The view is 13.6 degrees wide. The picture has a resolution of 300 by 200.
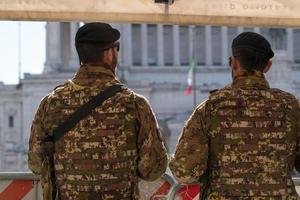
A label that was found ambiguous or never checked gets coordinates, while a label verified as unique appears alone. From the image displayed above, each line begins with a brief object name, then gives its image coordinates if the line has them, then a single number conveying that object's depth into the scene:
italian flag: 85.54
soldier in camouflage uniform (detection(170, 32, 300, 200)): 6.84
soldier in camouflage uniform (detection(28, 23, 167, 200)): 6.74
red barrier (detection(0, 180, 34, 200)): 9.01
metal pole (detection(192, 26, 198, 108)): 85.97
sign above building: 9.14
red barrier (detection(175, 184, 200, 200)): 9.10
